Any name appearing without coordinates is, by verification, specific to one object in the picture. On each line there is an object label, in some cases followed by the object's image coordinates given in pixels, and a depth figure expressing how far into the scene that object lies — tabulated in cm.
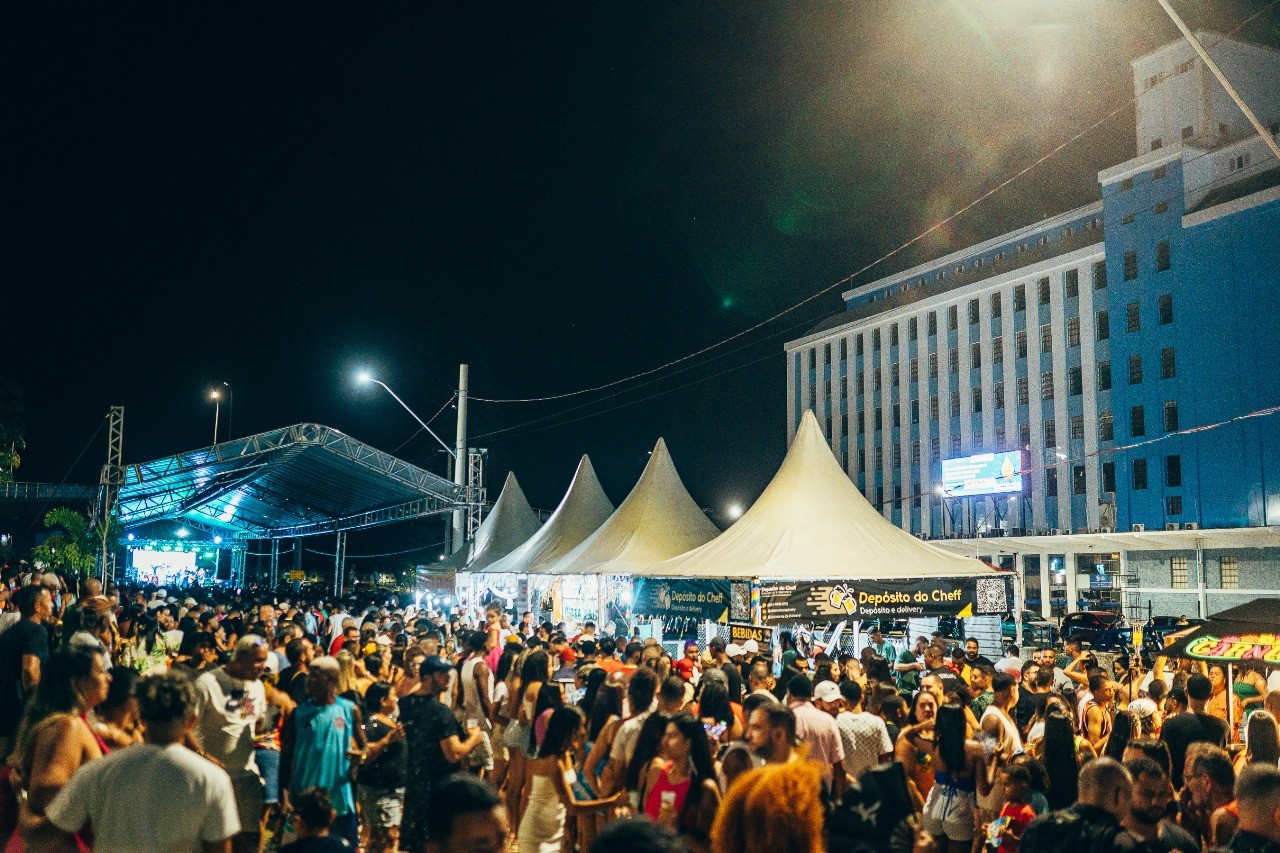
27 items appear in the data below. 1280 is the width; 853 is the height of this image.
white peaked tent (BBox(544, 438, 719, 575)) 1984
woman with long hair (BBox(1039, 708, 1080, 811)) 668
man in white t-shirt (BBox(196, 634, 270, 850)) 717
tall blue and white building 4072
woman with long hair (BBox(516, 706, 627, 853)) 626
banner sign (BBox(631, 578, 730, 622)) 1588
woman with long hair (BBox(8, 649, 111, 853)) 422
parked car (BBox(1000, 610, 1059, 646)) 3406
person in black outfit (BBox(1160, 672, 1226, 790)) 747
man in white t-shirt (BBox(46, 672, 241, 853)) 400
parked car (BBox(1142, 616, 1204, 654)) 2952
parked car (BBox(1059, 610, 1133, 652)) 3194
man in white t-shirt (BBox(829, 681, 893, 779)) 792
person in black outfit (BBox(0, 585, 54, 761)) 695
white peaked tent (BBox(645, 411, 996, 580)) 1488
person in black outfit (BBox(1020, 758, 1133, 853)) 445
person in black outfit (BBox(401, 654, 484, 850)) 690
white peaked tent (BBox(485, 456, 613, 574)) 2381
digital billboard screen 5259
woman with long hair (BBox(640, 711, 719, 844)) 518
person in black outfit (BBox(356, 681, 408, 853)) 710
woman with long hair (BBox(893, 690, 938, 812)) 745
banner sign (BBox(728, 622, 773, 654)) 1398
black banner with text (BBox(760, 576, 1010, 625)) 1387
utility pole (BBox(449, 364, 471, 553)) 3512
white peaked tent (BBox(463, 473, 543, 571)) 2970
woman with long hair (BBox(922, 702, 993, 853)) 666
